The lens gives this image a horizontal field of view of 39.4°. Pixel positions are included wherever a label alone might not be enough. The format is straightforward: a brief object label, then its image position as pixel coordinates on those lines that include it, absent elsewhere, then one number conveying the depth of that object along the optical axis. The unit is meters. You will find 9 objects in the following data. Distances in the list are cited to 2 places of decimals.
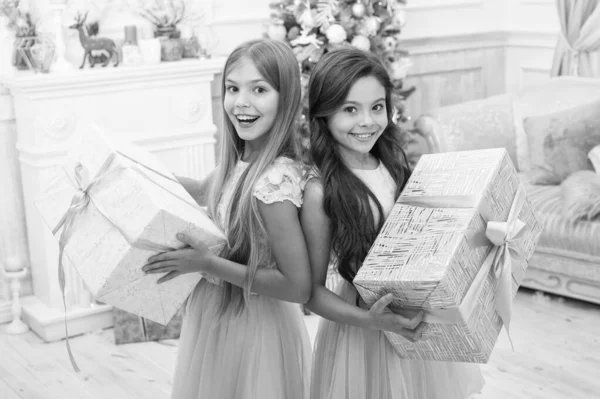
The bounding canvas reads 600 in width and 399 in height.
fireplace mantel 3.54
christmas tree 3.98
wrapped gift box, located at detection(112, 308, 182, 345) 3.59
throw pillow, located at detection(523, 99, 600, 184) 4.02
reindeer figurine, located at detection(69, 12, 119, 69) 3.70
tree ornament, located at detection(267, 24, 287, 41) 4.03
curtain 4.59
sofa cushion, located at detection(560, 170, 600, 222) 3.63
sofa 3.77
